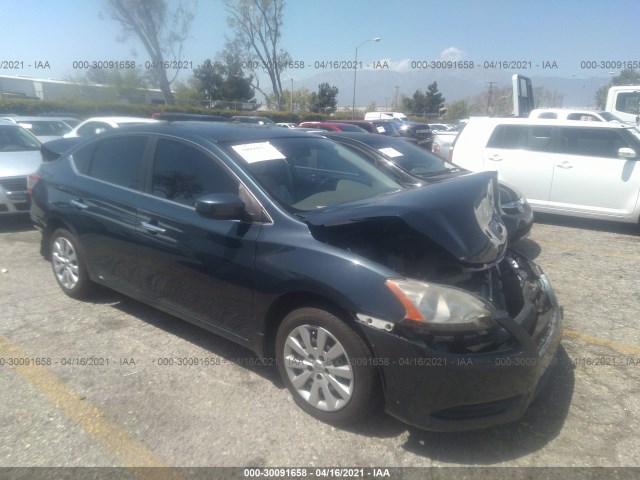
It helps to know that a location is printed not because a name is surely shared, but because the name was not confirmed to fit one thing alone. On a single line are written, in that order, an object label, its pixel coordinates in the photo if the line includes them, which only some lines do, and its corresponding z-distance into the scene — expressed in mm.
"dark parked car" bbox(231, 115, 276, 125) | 14277
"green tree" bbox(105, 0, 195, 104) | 28359
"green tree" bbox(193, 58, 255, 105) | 45781
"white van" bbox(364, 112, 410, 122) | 34594
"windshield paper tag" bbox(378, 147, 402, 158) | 6719
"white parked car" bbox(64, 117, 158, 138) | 9008
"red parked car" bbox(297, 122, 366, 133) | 15241
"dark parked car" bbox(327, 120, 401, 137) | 17906
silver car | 6754
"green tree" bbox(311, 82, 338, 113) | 49812
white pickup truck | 15781
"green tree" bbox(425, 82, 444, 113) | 61206
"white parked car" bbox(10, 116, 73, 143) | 11750
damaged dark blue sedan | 2408
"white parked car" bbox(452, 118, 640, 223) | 7172
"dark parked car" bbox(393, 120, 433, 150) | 20188
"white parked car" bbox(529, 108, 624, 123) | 15031
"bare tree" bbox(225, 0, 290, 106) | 39969
